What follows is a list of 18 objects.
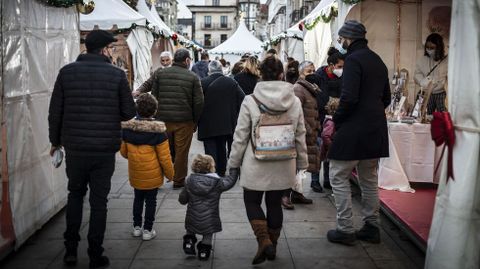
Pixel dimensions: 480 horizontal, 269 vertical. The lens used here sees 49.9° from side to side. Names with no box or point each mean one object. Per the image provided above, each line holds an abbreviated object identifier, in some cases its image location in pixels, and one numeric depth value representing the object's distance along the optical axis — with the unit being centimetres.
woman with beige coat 436
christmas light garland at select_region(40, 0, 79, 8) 559
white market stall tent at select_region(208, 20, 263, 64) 2548
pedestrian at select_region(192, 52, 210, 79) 1083
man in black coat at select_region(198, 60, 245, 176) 733
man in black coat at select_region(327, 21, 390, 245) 474
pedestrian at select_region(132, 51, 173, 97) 744
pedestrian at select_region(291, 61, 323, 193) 623
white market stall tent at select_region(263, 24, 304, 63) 1353
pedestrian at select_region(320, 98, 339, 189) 646
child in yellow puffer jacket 492
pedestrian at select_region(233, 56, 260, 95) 759
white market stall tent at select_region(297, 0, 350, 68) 836
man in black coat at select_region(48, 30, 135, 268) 417
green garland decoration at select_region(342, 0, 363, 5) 718
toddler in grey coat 447
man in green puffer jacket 691
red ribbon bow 364
